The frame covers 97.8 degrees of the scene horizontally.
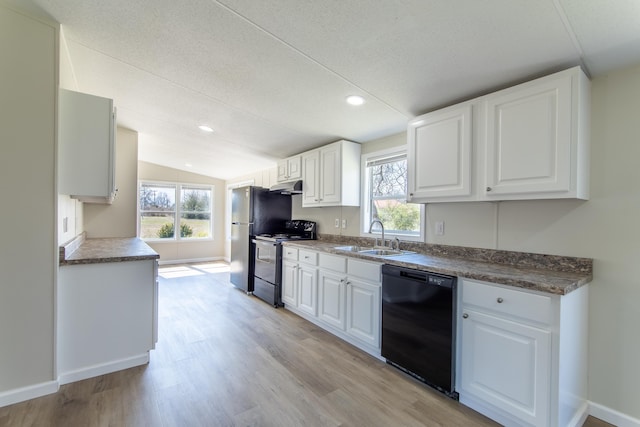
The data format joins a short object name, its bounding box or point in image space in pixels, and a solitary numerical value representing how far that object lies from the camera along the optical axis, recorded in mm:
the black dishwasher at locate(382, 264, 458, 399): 1856
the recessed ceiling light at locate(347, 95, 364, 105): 2429
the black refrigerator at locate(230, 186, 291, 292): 4340
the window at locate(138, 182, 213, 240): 6484
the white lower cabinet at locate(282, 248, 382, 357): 2455
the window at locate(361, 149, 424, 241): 2967
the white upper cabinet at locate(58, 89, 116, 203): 2021
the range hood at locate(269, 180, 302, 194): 4066
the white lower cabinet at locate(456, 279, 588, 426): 1476
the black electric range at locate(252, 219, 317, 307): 3770
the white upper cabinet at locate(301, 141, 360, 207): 3383
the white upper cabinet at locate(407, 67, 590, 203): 1660
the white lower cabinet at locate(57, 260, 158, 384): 2025
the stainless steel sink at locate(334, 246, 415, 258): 2795
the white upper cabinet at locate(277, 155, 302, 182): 4125
